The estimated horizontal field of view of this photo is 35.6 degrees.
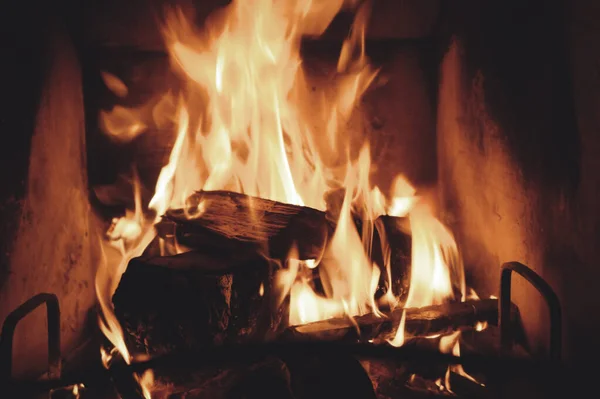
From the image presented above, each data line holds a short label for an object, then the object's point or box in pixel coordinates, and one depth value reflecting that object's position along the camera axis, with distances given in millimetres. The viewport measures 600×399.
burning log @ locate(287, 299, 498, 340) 932
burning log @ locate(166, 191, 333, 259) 961
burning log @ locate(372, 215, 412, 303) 1022
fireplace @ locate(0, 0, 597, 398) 875
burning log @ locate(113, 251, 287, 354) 885
